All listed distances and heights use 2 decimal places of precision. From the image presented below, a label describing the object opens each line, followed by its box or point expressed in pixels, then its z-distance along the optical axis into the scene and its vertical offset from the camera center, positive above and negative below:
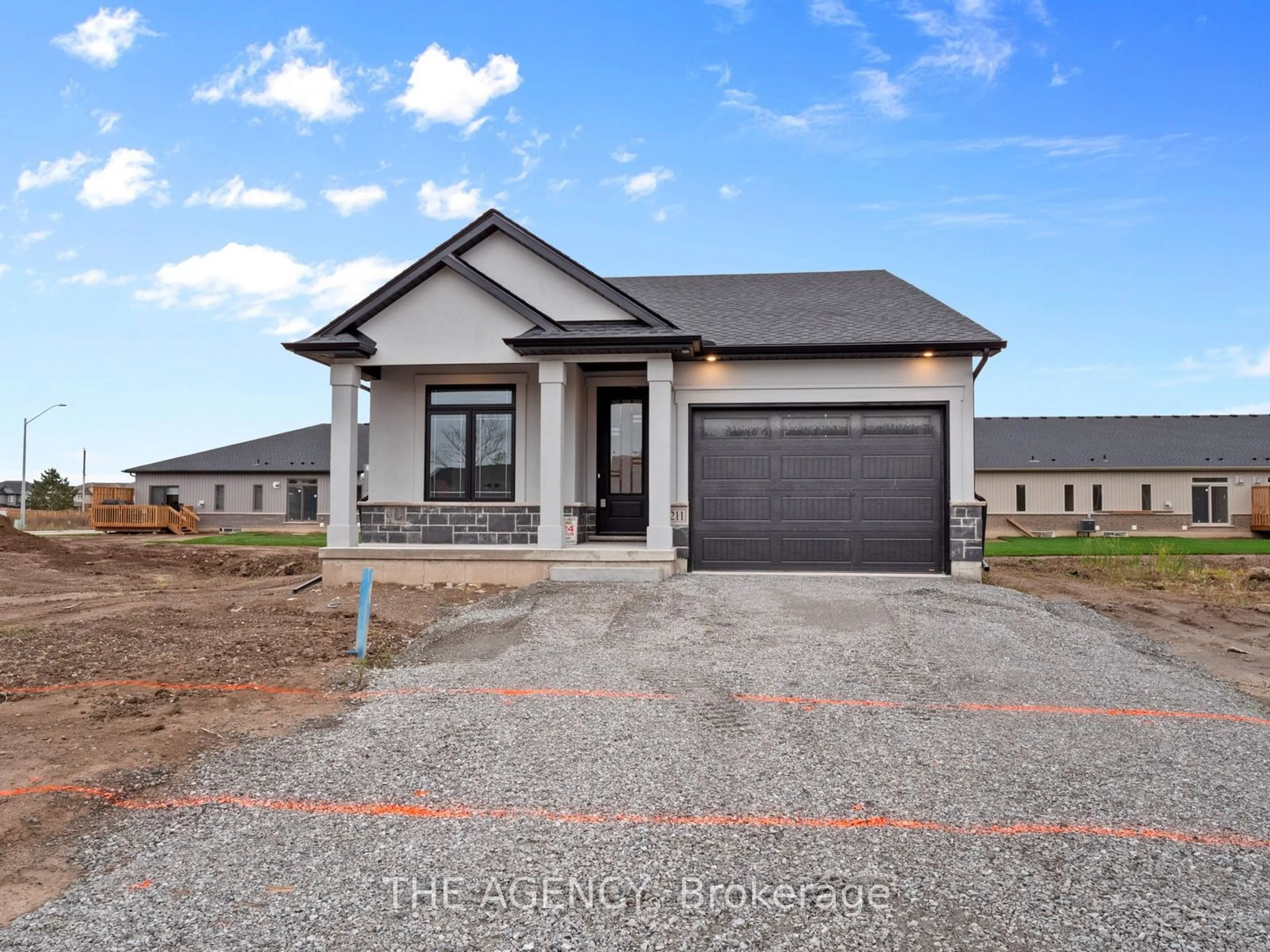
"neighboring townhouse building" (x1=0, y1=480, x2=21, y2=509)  78.50 +0.67
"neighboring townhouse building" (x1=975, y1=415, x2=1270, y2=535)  30.12 +1.03
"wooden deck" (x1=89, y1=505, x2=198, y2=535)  32.72 -0.78
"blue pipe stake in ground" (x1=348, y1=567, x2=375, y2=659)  6.95 -1.05
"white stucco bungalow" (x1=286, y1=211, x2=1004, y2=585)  11.31 +1.19
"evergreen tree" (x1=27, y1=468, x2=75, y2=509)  54.84 +0.58
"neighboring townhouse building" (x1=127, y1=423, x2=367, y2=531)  34.44 +0.75
